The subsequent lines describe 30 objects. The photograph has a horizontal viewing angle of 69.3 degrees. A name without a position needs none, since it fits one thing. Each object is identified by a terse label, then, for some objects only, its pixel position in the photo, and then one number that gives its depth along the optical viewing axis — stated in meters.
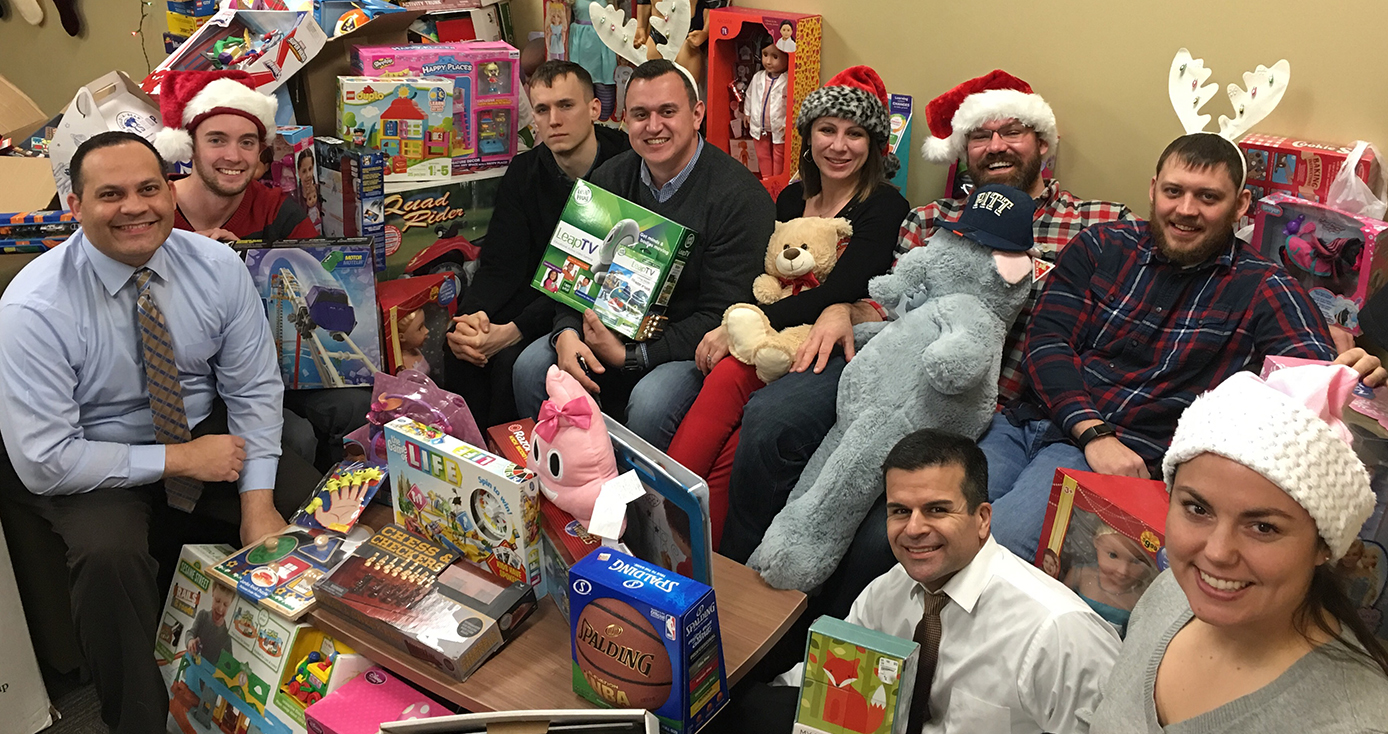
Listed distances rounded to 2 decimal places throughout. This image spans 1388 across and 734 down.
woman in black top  2.63
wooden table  1.73
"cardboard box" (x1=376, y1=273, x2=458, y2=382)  3.15
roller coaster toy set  2.80
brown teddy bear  2.59
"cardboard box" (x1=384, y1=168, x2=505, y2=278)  3.45
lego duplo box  3.34
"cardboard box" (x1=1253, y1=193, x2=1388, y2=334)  2.34
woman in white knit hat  1.17
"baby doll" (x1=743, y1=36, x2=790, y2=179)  3.43
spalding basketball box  1.56
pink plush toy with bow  1.82
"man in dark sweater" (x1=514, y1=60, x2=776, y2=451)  2.83
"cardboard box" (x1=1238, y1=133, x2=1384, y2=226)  2.44
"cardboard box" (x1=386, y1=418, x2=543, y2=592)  1.85
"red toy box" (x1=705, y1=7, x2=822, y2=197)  3.37
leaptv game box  2.76
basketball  1.58
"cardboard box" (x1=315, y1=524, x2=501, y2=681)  1.78
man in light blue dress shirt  2.20
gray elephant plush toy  2.19
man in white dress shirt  1.63
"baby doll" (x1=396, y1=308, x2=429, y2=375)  3.21
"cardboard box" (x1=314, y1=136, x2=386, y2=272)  3.30
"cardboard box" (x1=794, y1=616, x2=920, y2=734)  1.51
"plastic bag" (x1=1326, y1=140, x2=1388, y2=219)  2.40
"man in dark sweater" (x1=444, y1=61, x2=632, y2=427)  3.16
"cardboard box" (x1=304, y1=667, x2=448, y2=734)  1.84
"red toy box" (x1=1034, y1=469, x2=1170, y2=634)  1.84
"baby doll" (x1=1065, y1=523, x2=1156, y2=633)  1.86
